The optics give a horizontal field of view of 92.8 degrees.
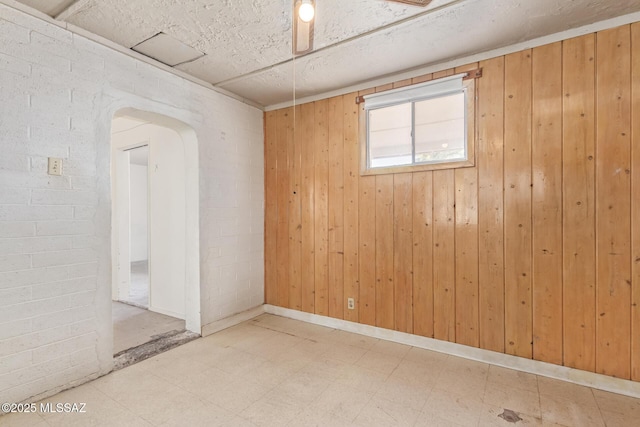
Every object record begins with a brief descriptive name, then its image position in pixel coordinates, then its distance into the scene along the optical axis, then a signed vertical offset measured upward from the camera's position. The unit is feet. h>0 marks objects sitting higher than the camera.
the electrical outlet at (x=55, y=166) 6.77 +1.01
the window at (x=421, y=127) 8.70 +2.52
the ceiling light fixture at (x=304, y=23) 4.41 +2.97
